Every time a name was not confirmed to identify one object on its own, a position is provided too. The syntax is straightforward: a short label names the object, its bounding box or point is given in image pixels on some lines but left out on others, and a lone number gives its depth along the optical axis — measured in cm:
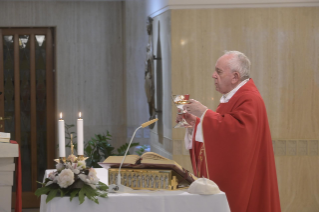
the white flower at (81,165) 467
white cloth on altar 465
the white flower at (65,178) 448
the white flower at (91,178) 456
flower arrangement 450
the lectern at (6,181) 745
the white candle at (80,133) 491
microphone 480
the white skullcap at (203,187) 470
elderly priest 617
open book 491
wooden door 1434
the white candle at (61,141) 474
